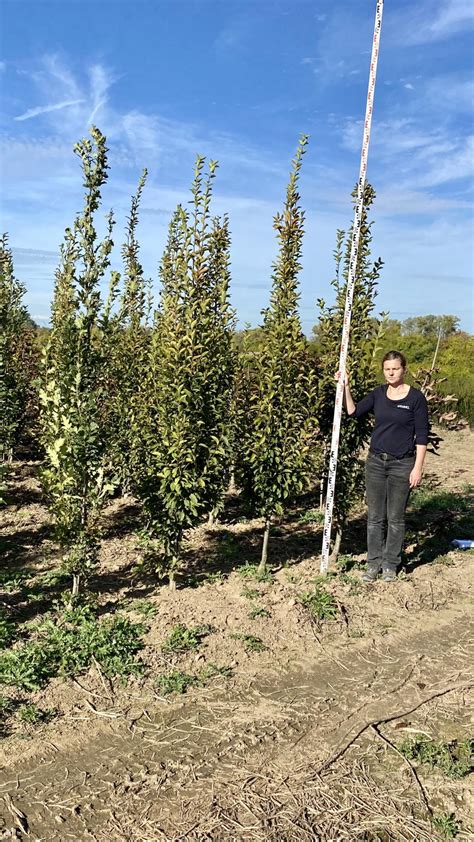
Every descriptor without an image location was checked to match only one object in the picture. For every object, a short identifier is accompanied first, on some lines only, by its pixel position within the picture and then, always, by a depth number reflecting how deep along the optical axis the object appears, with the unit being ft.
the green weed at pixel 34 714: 12.12
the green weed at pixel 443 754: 11.00
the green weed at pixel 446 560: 22.80
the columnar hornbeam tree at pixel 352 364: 21.17
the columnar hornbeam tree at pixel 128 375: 26.35
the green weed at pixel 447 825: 9.53
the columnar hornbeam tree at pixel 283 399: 19.61
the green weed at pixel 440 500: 32.14
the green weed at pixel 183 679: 13.48
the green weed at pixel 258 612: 17.28
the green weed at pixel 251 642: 15.56
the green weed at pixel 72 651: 13.63
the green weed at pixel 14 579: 18.85
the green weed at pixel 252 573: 20.27
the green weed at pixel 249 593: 18.75
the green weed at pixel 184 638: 15.25
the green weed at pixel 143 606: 17.27
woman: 19.31
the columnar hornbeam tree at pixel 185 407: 18.13
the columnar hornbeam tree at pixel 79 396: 16.03
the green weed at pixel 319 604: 17.51
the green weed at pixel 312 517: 27.68
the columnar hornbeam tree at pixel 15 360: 30.40
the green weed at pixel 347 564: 21.74
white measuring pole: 18.06
